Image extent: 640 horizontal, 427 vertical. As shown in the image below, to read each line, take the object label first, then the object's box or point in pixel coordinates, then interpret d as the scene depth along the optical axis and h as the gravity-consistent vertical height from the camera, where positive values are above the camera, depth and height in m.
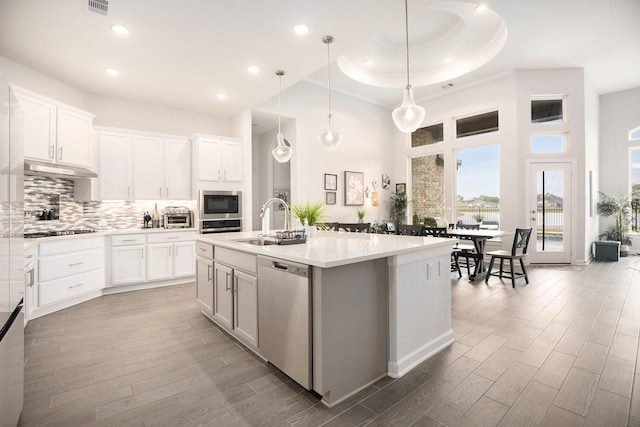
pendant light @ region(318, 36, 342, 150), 3.68 +0.93
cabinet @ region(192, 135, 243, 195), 5.21 +0.92
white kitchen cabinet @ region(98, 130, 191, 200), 4.61 +0.78
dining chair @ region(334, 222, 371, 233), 4.74 -0.21
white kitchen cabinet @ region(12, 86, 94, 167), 3.54 +1.07
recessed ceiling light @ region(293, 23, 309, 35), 3.10 +1.93
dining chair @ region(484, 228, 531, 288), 4.63 -0.65
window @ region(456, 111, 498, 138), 6.71 +2.04
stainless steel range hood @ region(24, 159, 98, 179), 3.53 +0.55
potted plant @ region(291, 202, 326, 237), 3.38 -0.01
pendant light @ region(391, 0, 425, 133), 2.93 +0.96
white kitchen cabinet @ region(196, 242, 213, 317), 3.15 -0.68
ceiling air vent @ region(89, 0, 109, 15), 2.62 +1.82
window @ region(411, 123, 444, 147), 7.66 +2.03
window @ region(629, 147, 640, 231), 7.23 +0.79
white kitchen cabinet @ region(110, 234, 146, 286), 4.38 -0.65
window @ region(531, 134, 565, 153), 6.34 +1.47
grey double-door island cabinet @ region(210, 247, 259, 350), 2.46 -0.71
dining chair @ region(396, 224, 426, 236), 4.16 -0.22
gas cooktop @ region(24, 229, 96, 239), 3.63 -0.24
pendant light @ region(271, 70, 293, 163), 3.84 +0.80
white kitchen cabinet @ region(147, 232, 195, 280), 4.66 -0.65
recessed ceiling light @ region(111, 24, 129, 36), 3.02 +1.87
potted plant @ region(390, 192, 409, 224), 8.07 +0.15
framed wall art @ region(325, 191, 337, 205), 6.84 +0.36
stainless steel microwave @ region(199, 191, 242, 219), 5.17 +0.17
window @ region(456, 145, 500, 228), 6.73 +0.63
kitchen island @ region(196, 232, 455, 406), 1.88 -0.65
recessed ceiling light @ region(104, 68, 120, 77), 3.95 +1.89
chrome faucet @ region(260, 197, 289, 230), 2.96 +0.00
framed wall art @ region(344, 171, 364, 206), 7.21 +0.62
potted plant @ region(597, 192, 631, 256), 7.11 -0.07
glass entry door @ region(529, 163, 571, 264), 6.29 +0.03
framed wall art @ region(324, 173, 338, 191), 6.80 +0.73
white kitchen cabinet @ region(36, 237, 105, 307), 3.53 -0.68
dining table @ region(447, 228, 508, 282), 4.82 -0.39
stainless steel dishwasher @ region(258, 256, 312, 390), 1.94 -0.71
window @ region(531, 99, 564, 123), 6.38 +2.16
